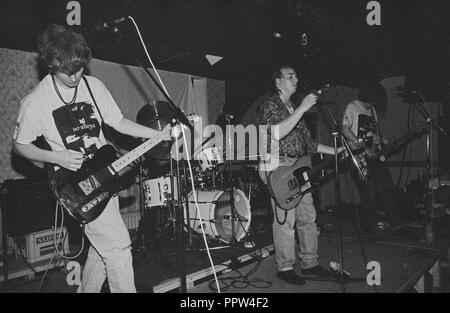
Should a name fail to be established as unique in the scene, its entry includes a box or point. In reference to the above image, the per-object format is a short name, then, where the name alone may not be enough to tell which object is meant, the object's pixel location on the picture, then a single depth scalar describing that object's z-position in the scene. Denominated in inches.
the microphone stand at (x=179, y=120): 82.4
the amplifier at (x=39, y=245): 166.2
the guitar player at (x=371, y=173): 191.2
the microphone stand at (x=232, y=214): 171.8
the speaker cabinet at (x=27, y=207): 156.6
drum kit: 172.2
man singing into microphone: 126.0
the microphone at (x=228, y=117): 182.2
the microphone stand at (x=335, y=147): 104.6
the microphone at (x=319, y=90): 105.9
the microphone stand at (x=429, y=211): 173.3
